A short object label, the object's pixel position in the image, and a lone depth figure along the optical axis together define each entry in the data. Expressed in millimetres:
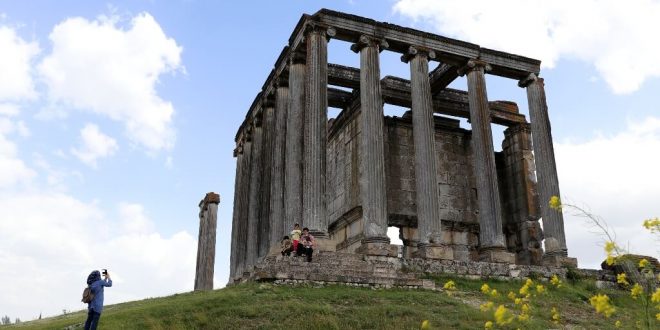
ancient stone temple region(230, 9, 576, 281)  21172
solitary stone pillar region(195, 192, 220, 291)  32406
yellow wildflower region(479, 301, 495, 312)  5578
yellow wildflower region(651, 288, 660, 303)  4871
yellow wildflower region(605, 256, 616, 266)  5306
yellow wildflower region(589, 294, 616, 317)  5090
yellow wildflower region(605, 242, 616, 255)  5270
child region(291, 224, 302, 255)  17516
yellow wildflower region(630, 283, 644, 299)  5302
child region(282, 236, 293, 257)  17812
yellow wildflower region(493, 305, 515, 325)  5187
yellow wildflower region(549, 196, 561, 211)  5579
